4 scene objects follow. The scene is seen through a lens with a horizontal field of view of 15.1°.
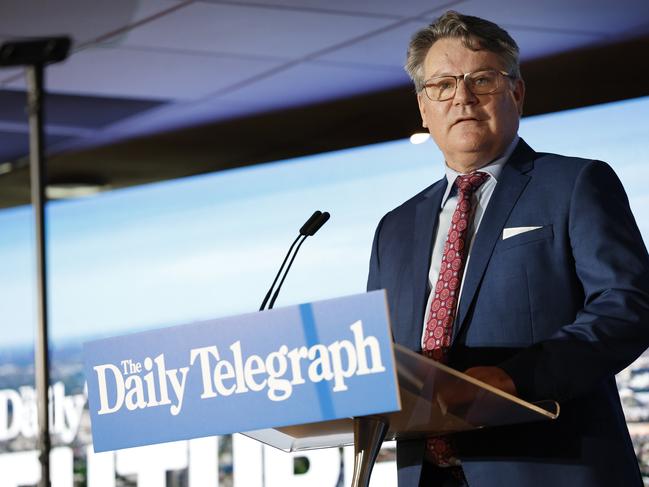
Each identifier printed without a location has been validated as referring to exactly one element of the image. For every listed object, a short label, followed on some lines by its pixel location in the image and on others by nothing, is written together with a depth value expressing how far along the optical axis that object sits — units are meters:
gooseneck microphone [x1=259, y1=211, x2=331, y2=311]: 3.47
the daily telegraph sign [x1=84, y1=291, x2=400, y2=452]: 3.05
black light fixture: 3.68
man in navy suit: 3.33
